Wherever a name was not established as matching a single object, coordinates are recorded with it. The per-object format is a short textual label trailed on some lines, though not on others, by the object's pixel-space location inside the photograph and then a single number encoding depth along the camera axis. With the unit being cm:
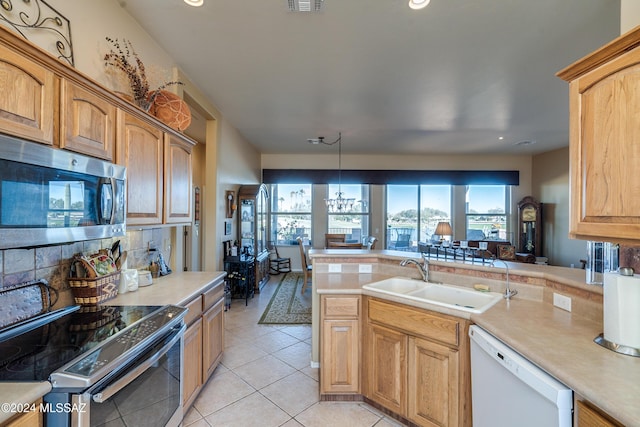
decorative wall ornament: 137
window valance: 704
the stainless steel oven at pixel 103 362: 100
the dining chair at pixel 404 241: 743
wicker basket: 166
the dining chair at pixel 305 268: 497
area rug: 387
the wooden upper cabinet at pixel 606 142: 107
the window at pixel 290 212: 737
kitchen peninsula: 96
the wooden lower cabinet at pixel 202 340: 191
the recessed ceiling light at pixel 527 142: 580
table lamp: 568
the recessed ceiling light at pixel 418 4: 192
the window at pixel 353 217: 735
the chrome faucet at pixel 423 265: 234
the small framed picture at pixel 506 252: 574
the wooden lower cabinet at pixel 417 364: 165
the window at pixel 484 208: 733
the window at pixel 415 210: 738
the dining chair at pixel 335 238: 603
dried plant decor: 201
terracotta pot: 219
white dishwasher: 104
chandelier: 573
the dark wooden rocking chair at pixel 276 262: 693
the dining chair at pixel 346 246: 491
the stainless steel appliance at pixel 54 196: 100
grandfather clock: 668
